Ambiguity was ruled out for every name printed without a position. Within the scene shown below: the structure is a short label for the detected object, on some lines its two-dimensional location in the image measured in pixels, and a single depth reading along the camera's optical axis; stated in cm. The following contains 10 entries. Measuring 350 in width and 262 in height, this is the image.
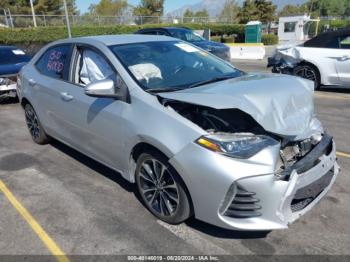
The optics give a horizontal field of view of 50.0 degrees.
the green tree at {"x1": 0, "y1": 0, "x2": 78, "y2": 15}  5252
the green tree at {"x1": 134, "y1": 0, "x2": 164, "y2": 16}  5678
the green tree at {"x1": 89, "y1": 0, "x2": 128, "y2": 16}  7125
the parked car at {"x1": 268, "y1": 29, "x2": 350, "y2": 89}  863
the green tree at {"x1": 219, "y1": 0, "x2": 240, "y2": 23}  7956
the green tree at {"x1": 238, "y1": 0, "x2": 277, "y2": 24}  4772
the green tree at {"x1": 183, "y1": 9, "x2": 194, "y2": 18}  8328
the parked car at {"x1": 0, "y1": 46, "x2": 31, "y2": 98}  916
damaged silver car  288
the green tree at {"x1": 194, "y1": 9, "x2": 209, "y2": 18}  8668
